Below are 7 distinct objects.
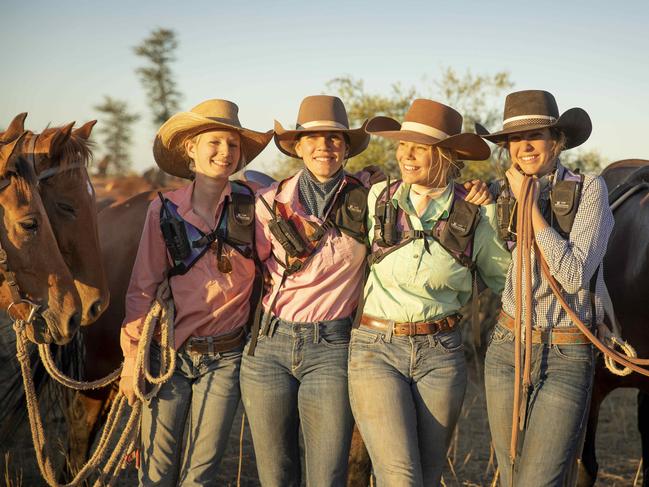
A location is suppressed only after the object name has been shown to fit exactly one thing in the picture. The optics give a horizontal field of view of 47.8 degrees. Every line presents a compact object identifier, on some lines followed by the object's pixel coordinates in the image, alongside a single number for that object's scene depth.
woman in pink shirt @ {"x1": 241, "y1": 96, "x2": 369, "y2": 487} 3.08
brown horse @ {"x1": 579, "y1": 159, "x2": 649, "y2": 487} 4.09
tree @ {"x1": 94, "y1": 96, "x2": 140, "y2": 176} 33.44
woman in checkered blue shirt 2.88
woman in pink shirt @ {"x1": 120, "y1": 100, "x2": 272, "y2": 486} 3.15
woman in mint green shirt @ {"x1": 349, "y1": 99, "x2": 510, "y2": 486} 2.94
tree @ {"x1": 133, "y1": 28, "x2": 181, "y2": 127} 32.04
